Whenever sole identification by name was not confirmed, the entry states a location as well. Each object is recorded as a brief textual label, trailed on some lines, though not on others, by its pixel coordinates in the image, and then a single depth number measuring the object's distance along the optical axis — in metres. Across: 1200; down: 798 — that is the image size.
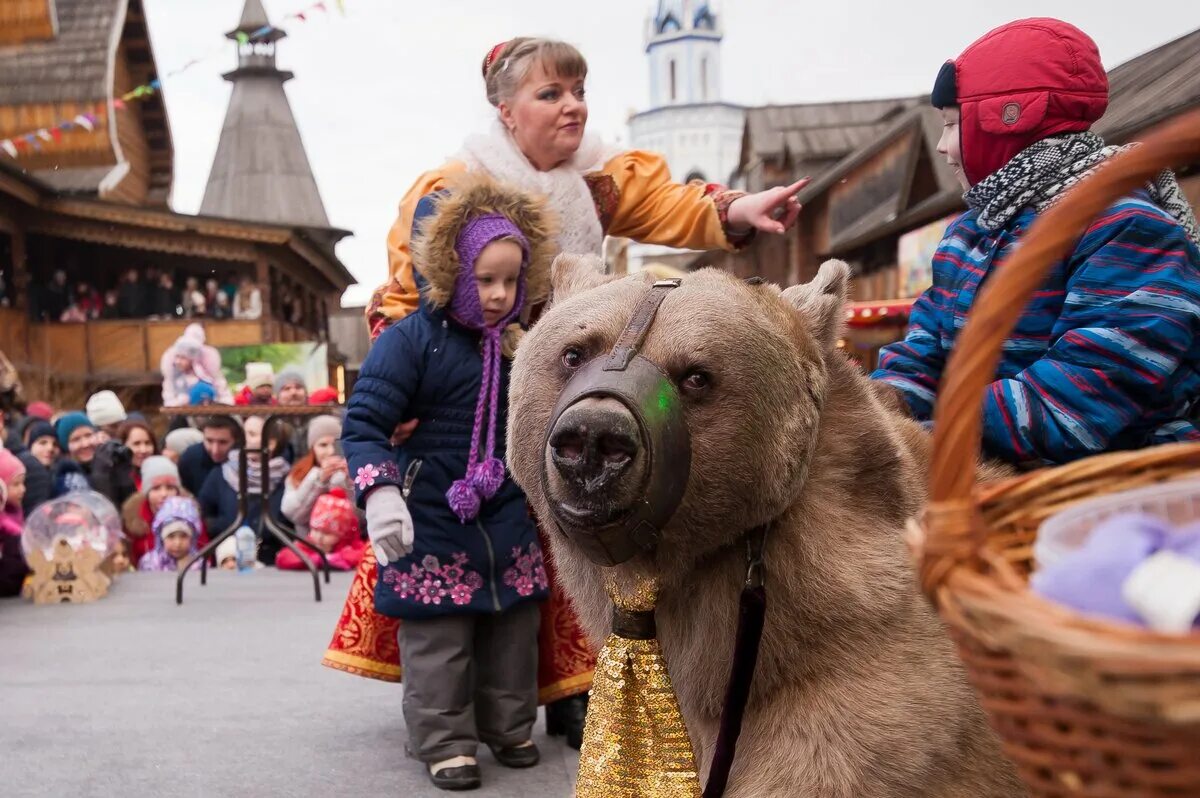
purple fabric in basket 1.10
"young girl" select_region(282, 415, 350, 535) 7.75
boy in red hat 1.96
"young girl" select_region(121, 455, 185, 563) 7.96
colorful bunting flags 16.47
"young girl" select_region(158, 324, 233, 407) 11.96
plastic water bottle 8.04
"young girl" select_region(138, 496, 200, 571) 7.78
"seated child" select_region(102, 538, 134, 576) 7.28
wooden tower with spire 26.61
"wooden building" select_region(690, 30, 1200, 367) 6.64
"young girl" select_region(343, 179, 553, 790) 3.28
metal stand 6.52
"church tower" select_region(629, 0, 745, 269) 73.56
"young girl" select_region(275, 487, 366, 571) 7.78
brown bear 1.77
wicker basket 0.97
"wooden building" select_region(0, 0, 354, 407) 16.30
